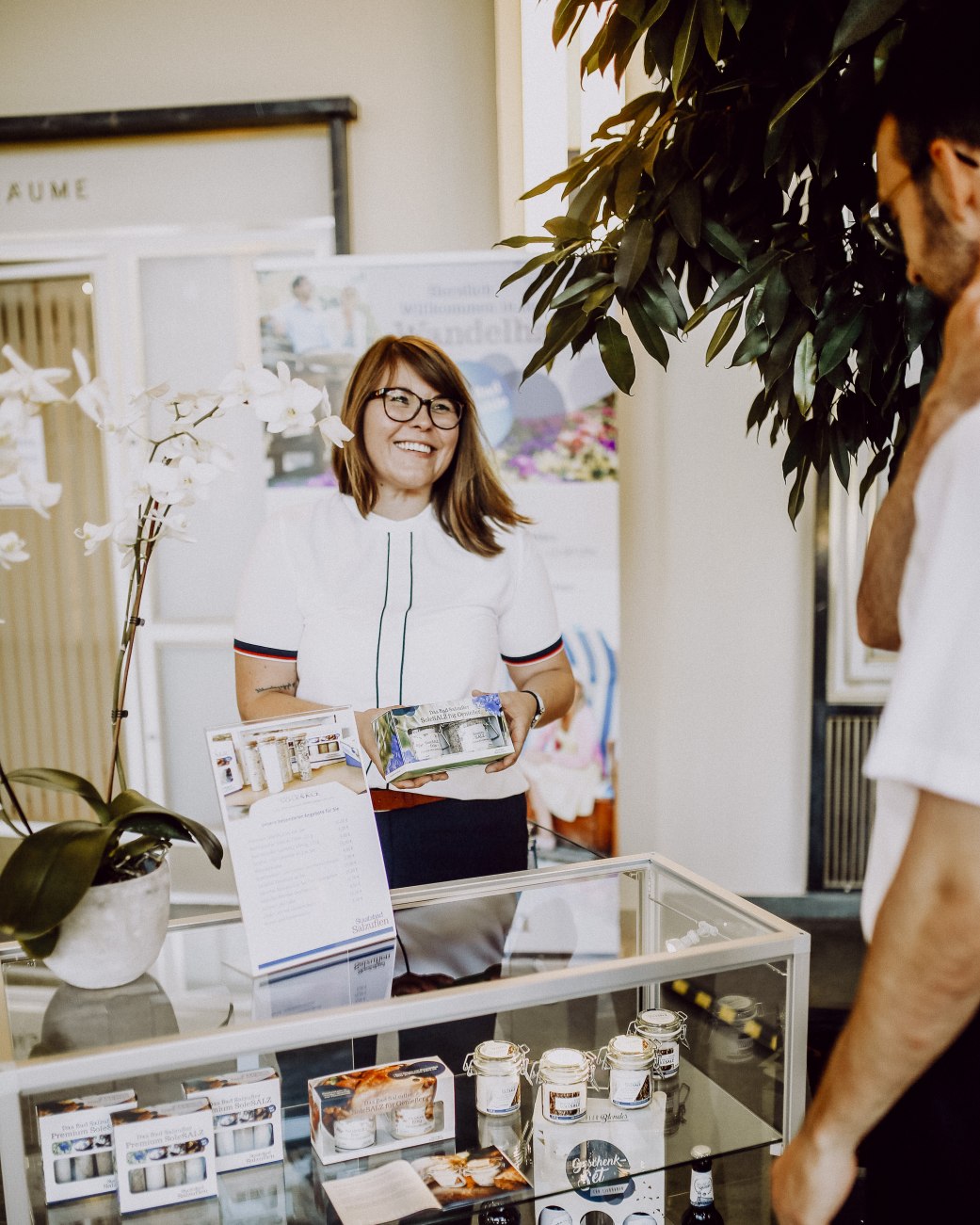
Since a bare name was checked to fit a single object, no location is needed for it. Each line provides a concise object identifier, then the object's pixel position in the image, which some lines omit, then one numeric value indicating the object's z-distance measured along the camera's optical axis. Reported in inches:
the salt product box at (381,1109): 44.8
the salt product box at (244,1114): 42.8
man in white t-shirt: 27.8
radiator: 139.0
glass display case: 39.7
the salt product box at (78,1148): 40.8
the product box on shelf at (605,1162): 44.9
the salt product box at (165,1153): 41.0
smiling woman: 70.7
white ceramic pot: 42.7
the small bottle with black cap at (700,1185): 46.8
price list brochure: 44.3
